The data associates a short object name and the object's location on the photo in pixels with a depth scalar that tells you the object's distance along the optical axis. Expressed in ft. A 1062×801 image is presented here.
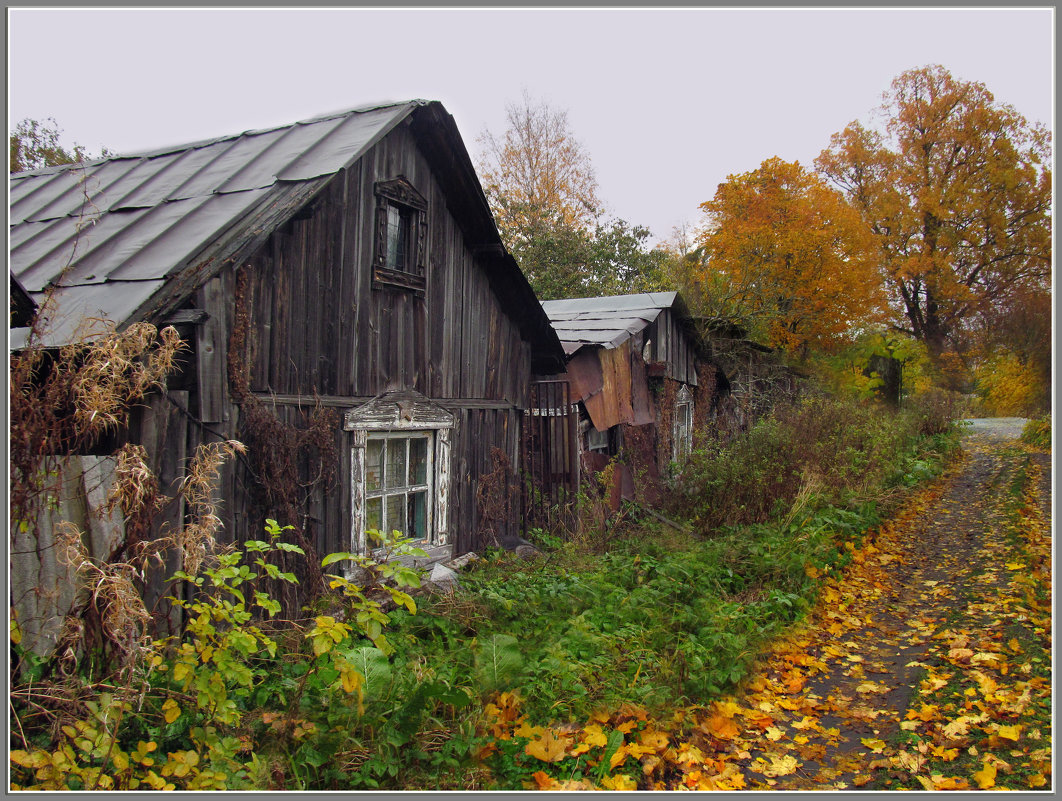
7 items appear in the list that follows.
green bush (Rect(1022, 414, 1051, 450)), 60.49
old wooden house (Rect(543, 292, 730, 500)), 34.35
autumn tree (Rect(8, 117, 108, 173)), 63.36
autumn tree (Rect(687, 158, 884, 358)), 73.56
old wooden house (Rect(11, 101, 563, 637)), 15.46
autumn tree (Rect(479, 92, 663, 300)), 81.82
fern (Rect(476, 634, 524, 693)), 14.38
